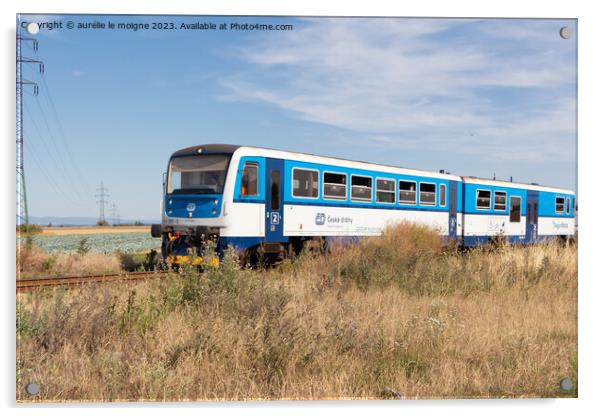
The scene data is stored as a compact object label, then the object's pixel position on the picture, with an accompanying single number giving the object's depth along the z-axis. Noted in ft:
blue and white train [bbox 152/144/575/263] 37.40
